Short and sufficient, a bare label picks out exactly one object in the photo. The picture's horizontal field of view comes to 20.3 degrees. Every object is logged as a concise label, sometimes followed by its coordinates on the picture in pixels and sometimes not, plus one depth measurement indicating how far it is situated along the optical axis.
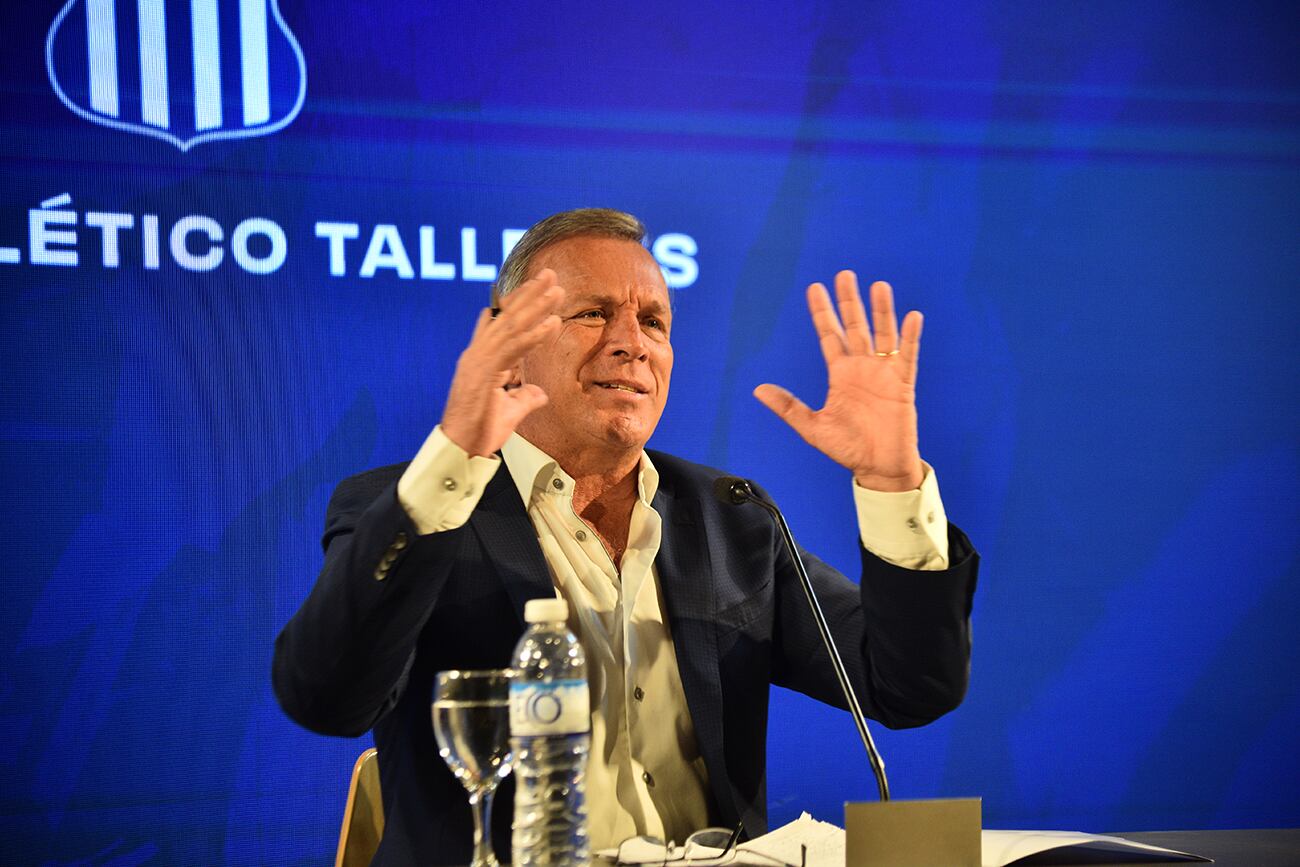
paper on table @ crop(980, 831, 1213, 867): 2.99
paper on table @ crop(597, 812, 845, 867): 2.98
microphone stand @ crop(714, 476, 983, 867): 2.94
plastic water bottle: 2.88
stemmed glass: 2.91
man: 3.12
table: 3.01
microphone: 3.04
